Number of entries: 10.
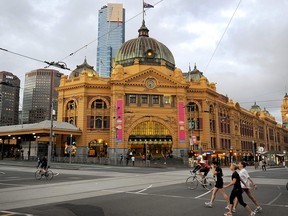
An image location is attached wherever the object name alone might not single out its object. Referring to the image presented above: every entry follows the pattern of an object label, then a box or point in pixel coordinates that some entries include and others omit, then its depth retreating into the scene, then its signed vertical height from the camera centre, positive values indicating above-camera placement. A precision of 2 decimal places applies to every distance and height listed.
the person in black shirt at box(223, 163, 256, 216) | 9.54 -1.41
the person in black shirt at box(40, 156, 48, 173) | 21.58 -1.02
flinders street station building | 55.66 +8.28
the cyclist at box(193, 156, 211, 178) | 16.94 -1.02
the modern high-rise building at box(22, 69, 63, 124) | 101.59 +25.40
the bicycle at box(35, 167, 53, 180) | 21.54 -1.79
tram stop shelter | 52.50 +3.40
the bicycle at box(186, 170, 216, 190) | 17.11 -2.05
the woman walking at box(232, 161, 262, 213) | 11.00 -0.91
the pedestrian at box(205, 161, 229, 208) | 11.06 -1.23
